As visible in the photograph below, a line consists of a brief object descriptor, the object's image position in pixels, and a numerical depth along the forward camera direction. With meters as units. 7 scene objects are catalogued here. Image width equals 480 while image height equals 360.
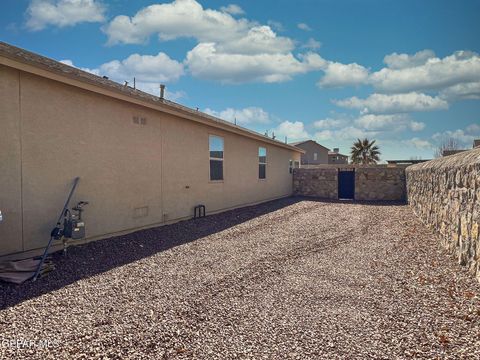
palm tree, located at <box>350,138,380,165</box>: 35.47
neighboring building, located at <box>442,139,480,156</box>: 14.43
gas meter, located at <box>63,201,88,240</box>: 5.42
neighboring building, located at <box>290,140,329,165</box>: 39.96
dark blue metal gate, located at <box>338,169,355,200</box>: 18.11
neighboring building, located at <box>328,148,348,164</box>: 47.53
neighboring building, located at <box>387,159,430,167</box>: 19.28
